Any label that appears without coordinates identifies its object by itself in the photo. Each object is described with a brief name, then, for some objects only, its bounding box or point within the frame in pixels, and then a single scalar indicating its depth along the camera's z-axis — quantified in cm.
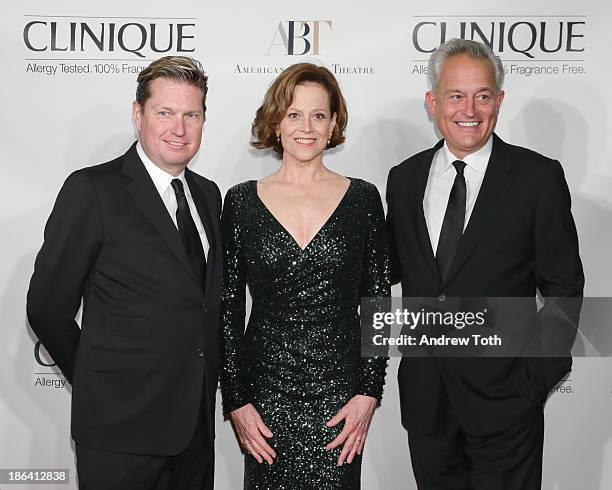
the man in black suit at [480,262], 262
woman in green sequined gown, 259
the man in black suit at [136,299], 239
